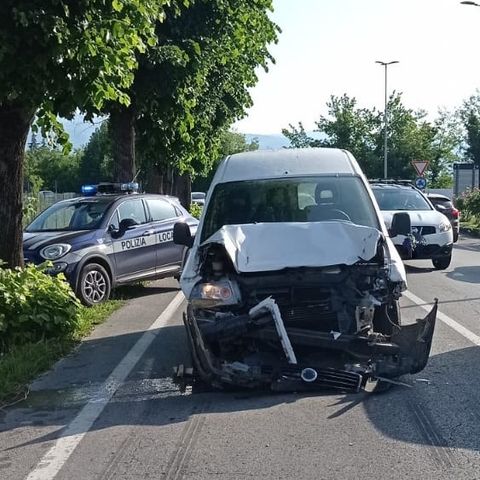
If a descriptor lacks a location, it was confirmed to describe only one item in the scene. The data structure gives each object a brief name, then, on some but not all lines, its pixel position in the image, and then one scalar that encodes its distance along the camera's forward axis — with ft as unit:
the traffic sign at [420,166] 110.42
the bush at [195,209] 106.30
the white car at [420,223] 44.75
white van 19.40
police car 34.94
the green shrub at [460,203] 116.22
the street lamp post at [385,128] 153.79
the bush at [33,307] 26.40
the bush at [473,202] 100.89
